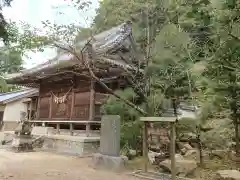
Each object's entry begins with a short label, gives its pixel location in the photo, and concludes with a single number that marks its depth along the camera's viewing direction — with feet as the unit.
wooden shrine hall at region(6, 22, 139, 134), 27.49
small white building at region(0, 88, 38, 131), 52.44
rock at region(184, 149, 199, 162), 21.46
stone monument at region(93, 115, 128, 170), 18.99
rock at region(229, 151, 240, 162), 20.38
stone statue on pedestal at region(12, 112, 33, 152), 27.31
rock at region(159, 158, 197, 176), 16.85
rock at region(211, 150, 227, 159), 21.46
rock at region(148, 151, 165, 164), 20.48
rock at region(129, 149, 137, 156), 22.41
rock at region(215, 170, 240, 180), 15.06
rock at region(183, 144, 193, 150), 24.06
